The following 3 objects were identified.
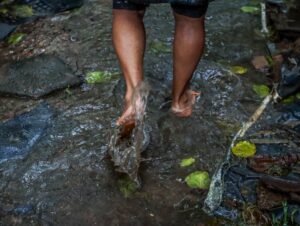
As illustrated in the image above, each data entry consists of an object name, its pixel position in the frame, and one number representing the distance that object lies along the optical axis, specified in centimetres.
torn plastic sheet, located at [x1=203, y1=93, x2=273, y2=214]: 264
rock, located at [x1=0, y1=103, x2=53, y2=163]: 309
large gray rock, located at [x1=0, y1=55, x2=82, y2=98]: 368
